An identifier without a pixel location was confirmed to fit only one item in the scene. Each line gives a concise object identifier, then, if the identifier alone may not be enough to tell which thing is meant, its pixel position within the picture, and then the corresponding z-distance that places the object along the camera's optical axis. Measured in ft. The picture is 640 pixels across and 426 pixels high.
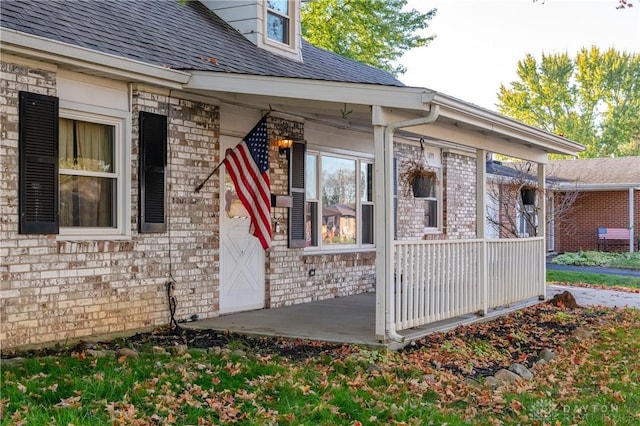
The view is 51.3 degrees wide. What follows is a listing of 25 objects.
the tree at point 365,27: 77.46
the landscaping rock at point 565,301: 34.30
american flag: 26.37
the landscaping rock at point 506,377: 18.88
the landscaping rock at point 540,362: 21.11
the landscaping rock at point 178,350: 19.39
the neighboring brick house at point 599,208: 73.72
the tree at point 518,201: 57.62
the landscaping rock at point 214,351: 19.54
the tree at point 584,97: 121.70
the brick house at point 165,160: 20.38
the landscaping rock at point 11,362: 17.01
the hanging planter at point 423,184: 31.09
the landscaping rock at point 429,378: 18.01
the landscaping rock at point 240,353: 19.50
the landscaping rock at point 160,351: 19.25
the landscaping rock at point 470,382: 18.25
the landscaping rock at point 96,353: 18.39
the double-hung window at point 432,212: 45.57
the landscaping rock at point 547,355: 22.09
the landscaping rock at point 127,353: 18.62
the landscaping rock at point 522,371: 19.54
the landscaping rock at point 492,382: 18.21
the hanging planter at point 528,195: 36.60
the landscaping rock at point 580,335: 25.61
